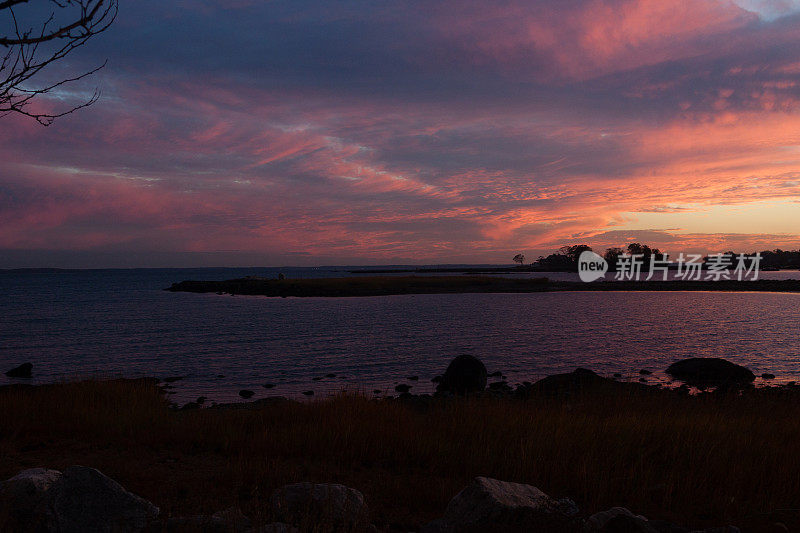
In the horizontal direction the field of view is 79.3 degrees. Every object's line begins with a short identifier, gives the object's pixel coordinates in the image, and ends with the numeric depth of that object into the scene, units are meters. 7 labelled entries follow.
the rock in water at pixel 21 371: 24.93
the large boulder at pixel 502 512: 5.04
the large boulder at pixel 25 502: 5.31
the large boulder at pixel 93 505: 5.21
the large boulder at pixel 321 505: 5.57
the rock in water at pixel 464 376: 20.28
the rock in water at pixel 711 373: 22.42
